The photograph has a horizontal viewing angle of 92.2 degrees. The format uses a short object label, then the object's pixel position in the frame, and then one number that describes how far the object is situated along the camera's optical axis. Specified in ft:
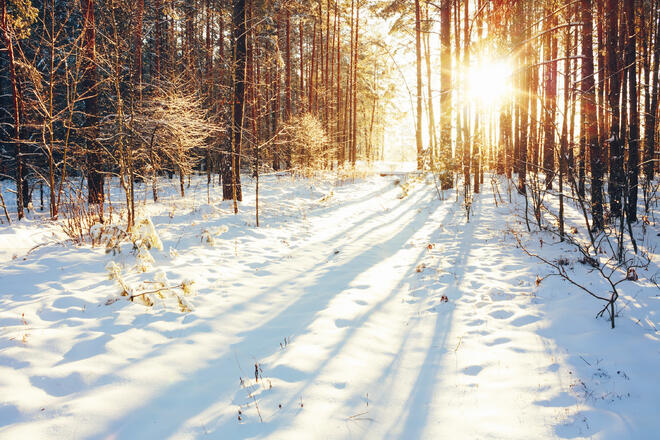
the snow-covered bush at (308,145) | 53.16
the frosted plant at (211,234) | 21.19
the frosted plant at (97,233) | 18.00
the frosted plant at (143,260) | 15.46
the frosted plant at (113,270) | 12.78
